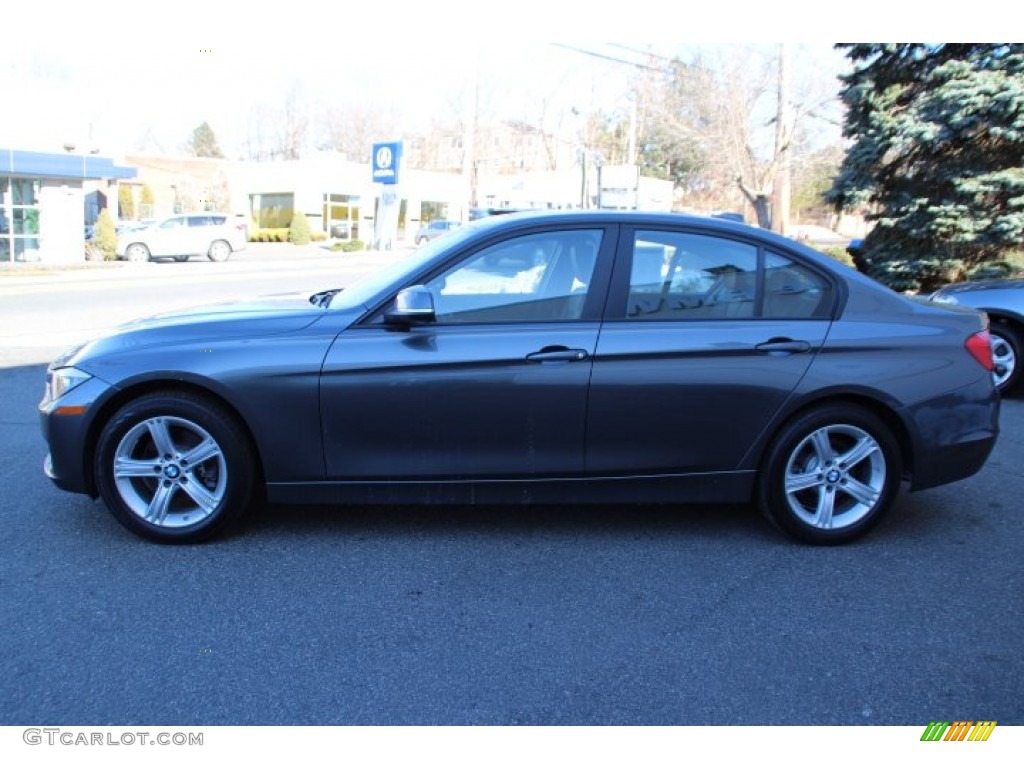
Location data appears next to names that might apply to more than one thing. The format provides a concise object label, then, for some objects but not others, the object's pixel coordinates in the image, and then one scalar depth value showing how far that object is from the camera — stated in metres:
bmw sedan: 4.01
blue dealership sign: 38.09
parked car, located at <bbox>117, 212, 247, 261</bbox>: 29.53
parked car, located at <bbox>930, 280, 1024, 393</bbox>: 7.81
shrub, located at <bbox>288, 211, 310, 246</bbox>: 44.22
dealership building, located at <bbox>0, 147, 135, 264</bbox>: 24.94
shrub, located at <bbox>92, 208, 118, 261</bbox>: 28.84
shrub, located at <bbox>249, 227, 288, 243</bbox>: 46.31
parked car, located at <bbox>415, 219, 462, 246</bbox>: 44.75
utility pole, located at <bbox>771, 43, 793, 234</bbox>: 26.20
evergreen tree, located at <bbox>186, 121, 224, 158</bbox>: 103.81
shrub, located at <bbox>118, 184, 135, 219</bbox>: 45.59
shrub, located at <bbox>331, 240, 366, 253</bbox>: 41.03
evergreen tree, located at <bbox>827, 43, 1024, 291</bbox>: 12.73
